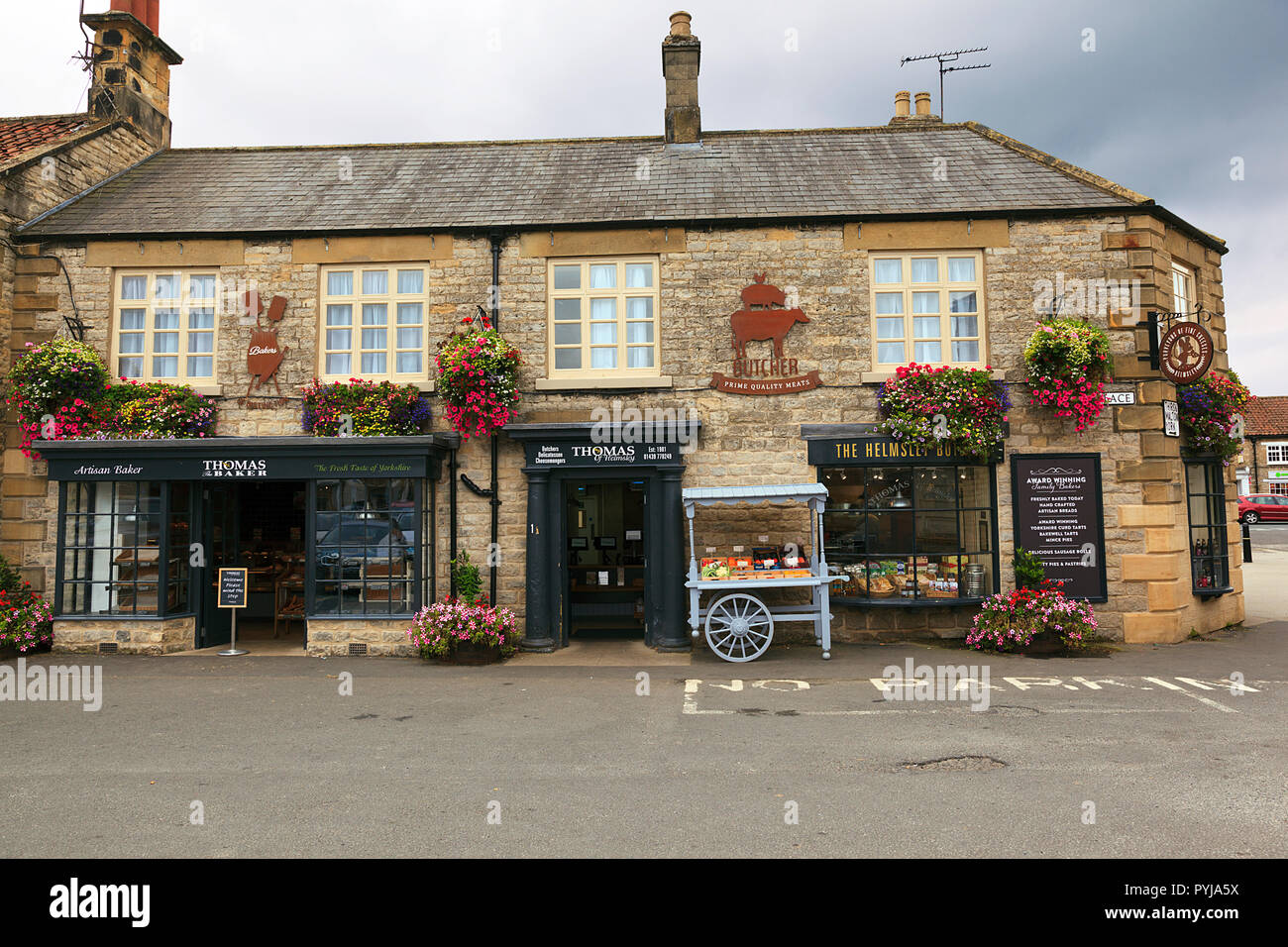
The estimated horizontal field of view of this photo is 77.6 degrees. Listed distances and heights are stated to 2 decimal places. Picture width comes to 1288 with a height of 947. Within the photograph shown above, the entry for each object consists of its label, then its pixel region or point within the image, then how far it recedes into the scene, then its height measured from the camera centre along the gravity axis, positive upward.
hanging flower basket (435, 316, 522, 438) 11.12 +2.04
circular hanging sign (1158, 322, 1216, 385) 11.42 +2.35
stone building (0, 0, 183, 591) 12.05 +6.27
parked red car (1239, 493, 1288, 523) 40.34 +0.46
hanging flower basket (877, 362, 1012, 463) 11.23 +1.57
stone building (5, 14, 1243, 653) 11.51 +2.06
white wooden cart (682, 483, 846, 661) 10.39 -1.12
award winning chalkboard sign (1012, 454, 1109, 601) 11.48 +0.03
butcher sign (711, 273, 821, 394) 11.78 +2.60
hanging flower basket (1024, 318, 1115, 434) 11.02 +2.12
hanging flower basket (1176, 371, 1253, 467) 12.11 +1.59
